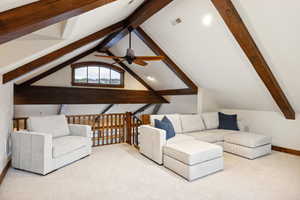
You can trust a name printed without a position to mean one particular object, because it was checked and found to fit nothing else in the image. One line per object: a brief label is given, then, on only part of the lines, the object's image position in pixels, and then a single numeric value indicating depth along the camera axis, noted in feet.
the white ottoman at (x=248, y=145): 12.65
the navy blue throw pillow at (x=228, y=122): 16.26
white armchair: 9.82
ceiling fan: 11.92
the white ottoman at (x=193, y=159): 9.36
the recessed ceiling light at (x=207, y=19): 10.37
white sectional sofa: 9.66
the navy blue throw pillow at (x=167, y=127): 12.32
